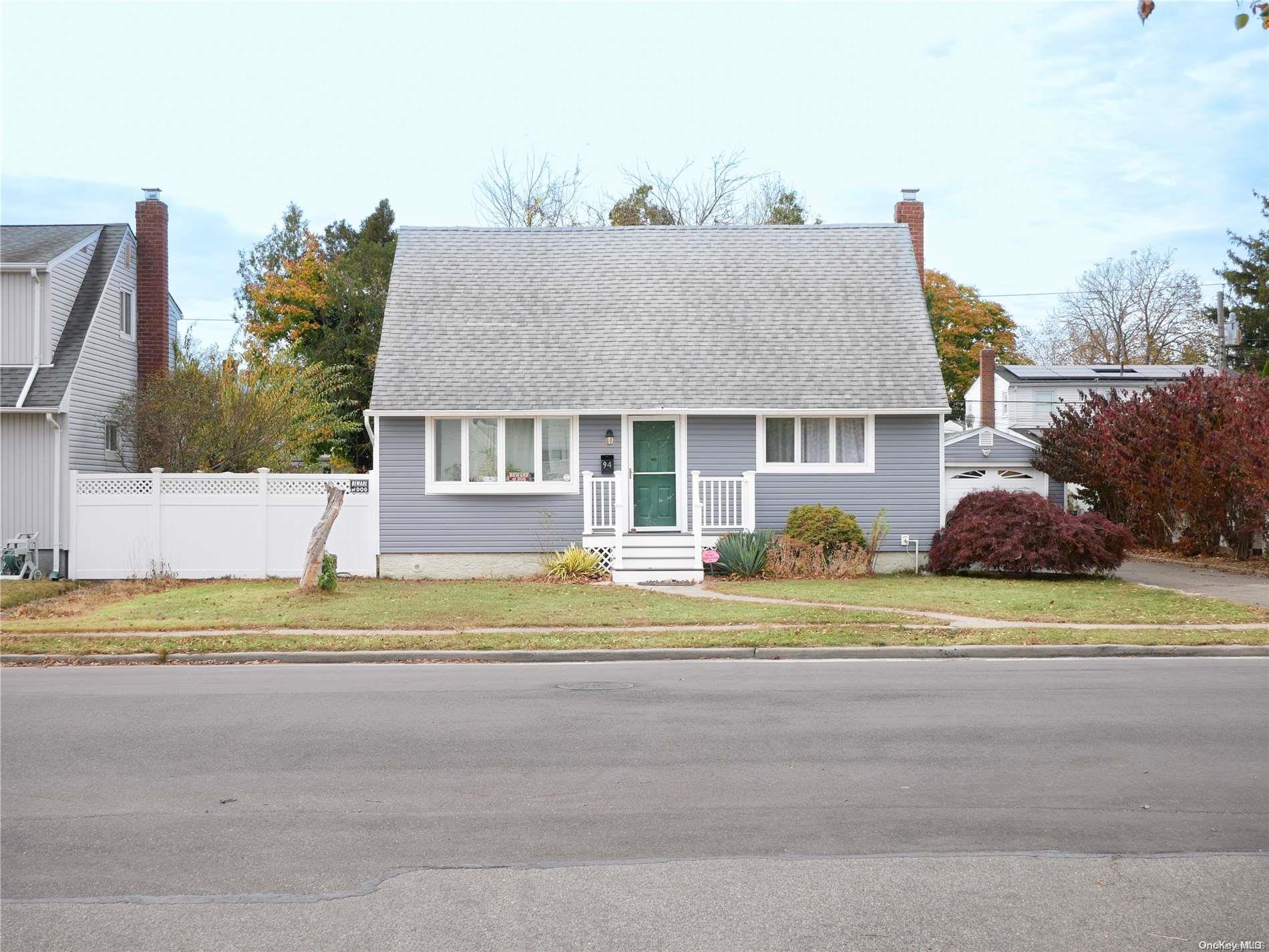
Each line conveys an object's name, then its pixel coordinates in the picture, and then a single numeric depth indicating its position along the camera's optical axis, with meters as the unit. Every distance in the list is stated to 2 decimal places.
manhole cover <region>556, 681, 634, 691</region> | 10.69
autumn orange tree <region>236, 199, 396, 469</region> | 36.72
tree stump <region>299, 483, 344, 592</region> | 17.72
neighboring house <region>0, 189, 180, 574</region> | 21.30
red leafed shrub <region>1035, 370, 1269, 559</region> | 21.77
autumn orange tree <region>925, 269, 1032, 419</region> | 57.06
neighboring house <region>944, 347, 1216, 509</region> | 32.03
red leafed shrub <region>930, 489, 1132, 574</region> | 19.36
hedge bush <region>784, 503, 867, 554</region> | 20.41
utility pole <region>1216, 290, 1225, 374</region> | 39.66
